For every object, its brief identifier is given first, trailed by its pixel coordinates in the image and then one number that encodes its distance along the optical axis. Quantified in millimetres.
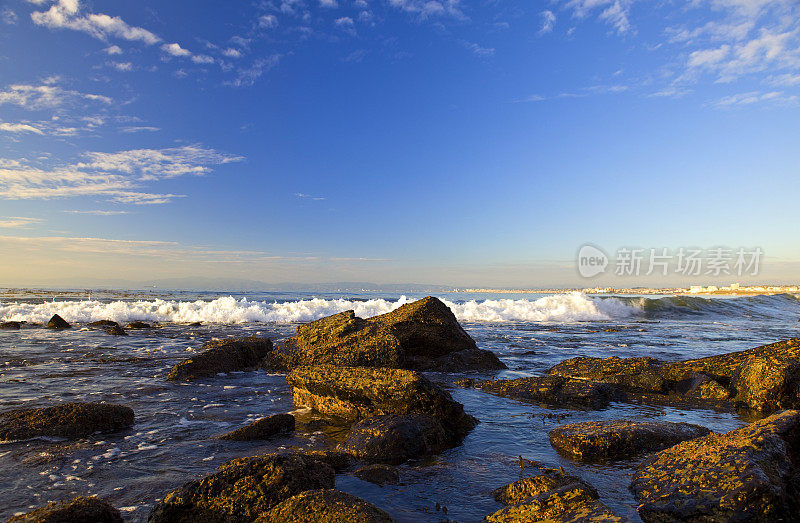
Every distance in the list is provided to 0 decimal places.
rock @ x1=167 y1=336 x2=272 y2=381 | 8969
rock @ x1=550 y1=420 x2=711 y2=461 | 4523
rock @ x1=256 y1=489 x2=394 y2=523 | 2803
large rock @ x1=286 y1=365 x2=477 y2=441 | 5441
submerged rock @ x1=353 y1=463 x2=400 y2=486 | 3907
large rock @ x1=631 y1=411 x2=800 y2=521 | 2922
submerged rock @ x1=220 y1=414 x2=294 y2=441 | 5113
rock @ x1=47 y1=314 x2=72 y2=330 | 18514
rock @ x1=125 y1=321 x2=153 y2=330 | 19412
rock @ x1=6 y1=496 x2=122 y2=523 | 2771
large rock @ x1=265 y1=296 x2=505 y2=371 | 8711
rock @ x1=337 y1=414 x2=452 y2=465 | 4453
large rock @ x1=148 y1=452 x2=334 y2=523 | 3107
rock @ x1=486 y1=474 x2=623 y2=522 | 2832
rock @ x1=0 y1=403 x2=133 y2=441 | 5098
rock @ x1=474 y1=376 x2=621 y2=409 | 6883
